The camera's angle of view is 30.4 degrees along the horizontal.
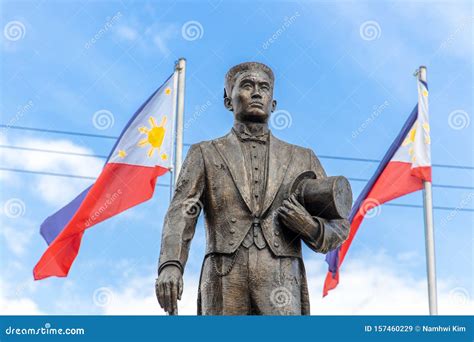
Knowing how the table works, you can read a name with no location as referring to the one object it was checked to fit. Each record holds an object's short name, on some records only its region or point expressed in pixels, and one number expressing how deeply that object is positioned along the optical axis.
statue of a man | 7.33
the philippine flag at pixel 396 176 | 16.06
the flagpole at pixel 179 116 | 15.00
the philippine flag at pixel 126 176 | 15.31
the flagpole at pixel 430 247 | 14.92
